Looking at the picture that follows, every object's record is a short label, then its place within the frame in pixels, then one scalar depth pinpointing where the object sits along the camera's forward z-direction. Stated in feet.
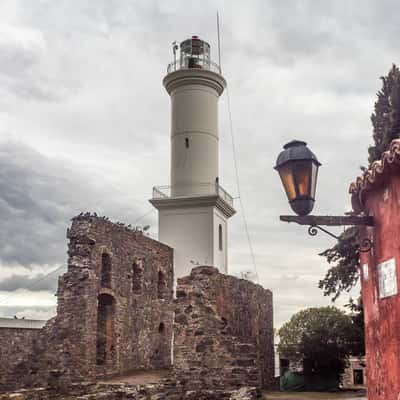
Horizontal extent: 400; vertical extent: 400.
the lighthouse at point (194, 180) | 88.12
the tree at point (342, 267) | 36.09
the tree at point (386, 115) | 35.86
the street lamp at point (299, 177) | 18.08
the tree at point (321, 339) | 85.71
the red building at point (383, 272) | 19.83
